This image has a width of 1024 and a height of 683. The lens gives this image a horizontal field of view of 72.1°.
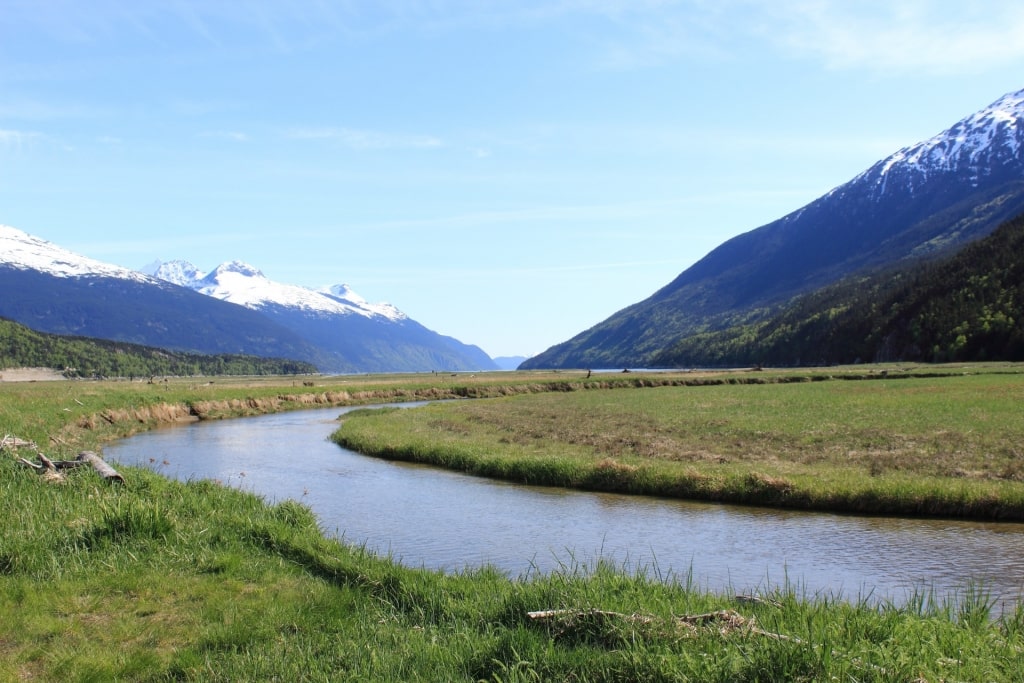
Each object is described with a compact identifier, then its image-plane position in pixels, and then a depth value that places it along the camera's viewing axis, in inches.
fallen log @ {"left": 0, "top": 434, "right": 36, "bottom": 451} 948.0
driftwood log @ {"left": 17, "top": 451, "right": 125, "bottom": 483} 776.9
